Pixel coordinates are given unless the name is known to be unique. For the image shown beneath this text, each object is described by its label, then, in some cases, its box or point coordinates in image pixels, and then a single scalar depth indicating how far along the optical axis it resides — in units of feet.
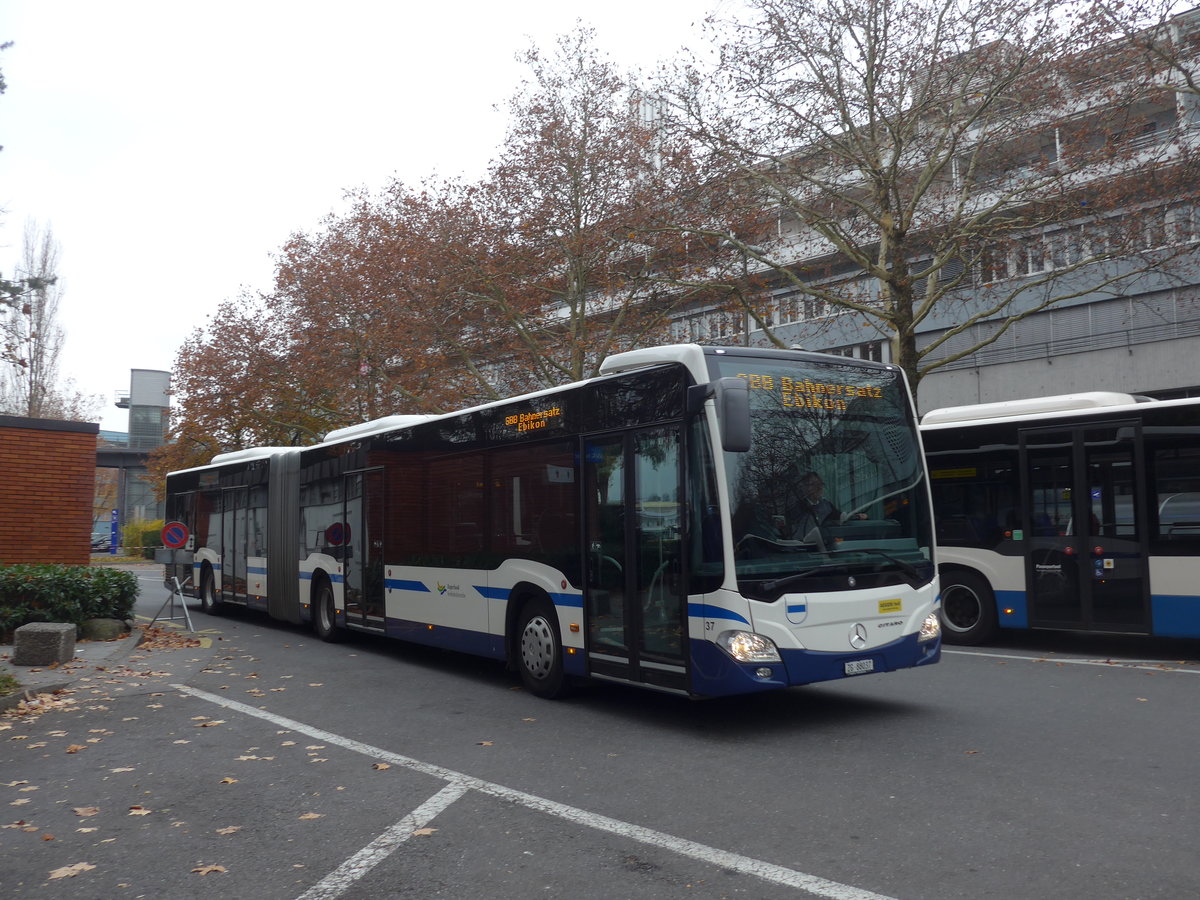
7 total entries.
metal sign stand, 55.67
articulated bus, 25.14
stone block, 39.86
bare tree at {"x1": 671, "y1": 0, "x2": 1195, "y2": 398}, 59.41
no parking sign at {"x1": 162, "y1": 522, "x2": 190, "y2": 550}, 60.90
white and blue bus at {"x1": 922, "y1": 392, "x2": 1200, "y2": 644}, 36.91
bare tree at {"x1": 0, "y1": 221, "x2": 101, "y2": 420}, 146.84
